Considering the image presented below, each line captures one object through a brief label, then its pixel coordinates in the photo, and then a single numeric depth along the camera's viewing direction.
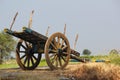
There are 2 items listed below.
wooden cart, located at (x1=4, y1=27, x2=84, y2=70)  11.81
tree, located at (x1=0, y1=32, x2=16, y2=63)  53.77
